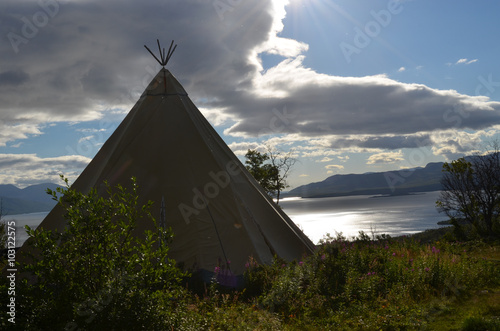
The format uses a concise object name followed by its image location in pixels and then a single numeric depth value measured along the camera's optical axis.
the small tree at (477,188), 20.04
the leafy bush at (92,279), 4.51
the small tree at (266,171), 29.05
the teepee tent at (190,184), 8.47
